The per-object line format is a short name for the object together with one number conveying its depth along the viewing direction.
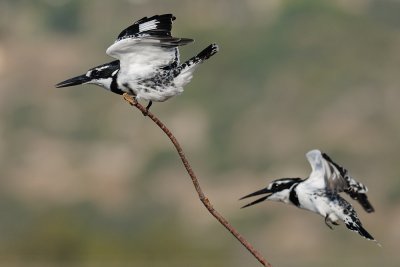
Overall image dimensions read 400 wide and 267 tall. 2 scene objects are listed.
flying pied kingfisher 6.16
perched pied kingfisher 6.12
